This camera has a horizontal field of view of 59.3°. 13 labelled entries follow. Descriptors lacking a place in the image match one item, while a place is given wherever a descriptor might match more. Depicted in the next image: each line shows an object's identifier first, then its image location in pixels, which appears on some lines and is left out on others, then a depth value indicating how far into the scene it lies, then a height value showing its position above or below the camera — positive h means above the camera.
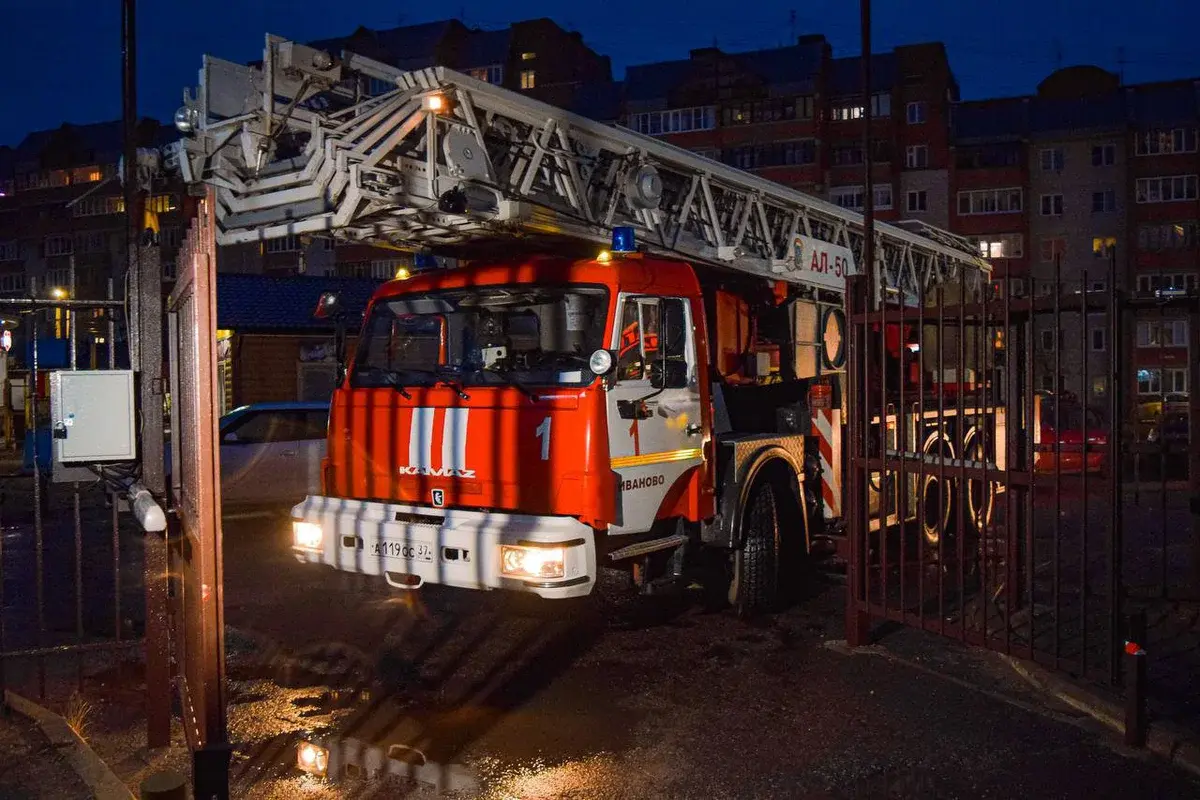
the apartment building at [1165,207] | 52.62 +8.31
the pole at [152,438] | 4.80 -0.25
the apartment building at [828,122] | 54.56 +13.43
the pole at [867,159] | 10.82 +2.80
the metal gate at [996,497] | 5.29 -0.78
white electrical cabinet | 4.97 -0.13
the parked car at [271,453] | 12.42 -0.81
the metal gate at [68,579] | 5.49 -1.74
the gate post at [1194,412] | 5.99 -0.25
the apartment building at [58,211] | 68.00 +11.79
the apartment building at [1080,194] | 54.00 +9.30
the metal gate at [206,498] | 3.64 -0.40
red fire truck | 6.55 +0.23
